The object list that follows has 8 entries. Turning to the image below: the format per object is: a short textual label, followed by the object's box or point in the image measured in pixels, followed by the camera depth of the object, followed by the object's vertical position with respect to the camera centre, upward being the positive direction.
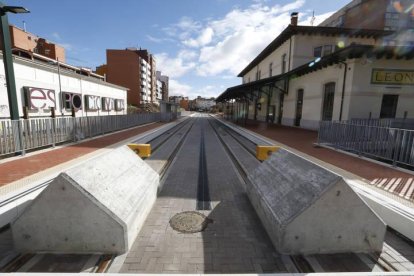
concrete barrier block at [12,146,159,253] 2.96 -1.64
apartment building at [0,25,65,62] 35.50 +11.98
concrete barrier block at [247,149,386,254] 3.04 -1.61
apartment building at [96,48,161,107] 59.16 +10.50
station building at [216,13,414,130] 13.58 +2.66
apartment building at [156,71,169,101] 110.44 +12.79
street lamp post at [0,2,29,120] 7.39 +1.75
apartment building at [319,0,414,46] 30.08 +14.39
